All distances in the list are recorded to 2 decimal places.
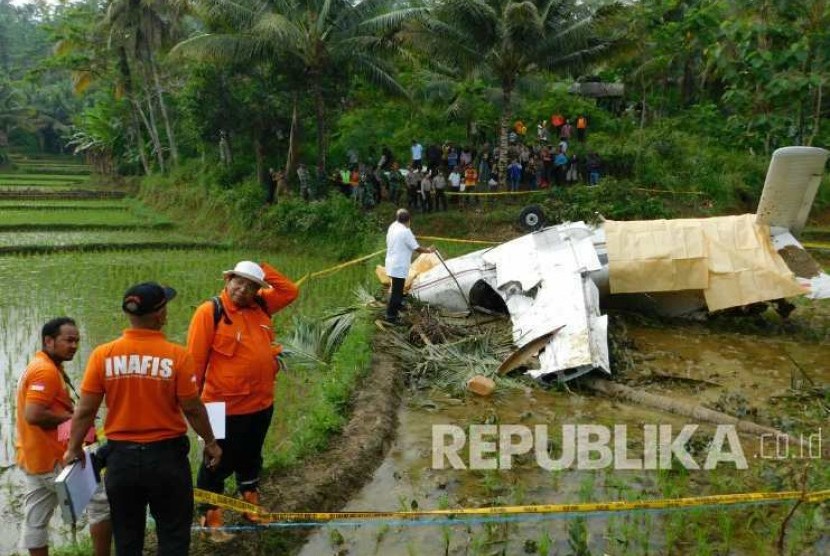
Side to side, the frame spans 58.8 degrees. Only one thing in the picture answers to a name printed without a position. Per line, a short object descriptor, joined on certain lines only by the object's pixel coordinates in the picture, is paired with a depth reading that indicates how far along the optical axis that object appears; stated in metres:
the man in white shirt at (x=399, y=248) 8.54
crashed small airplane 8.66
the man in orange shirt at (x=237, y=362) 4.16
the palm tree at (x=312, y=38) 17.38
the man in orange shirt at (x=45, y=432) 3.70
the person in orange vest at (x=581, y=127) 21.78
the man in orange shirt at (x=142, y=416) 3.34
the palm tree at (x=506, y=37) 16.39
